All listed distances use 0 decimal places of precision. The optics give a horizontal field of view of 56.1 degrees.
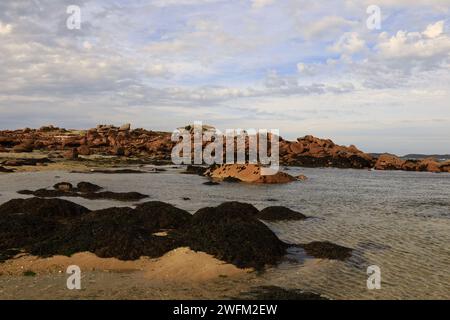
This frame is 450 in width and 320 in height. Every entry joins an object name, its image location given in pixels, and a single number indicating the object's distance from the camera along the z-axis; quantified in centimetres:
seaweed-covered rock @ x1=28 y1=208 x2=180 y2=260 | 1343
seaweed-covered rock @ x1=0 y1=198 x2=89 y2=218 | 1919
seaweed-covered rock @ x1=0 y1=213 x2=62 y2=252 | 1445
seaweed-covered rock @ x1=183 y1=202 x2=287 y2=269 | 1301
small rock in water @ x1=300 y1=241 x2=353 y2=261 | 1391
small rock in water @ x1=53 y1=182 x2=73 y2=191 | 3022
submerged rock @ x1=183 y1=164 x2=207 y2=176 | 4988
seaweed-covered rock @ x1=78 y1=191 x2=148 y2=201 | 2658
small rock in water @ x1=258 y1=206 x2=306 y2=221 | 2062
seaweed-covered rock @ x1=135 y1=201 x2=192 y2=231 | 1791
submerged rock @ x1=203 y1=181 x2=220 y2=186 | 3691
